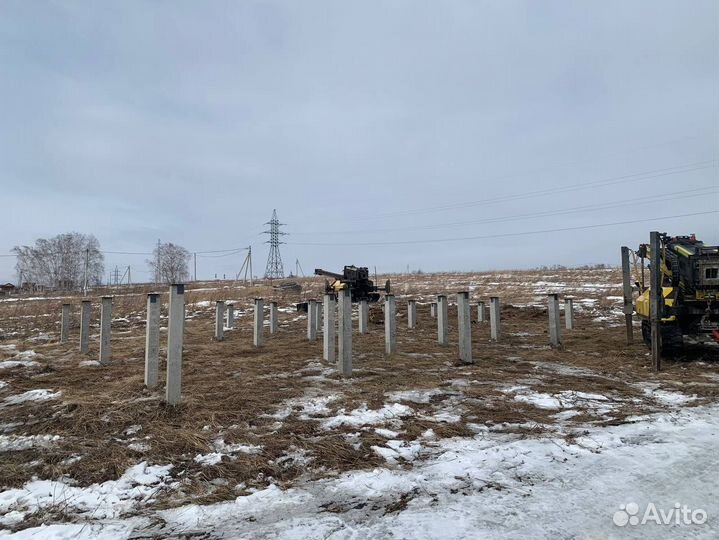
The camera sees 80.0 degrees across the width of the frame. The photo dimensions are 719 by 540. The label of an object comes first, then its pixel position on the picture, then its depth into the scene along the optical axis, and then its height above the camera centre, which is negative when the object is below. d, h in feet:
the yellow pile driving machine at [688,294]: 25.45 -0.35
